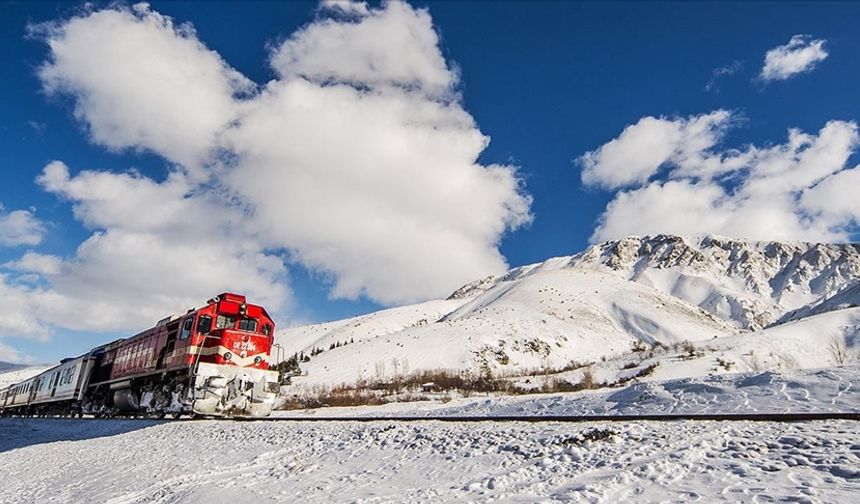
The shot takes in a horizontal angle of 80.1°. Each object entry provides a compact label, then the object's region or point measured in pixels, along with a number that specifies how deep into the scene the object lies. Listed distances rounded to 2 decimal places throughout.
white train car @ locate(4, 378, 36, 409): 35.69
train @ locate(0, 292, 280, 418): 17.05
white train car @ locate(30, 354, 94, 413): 26.84
